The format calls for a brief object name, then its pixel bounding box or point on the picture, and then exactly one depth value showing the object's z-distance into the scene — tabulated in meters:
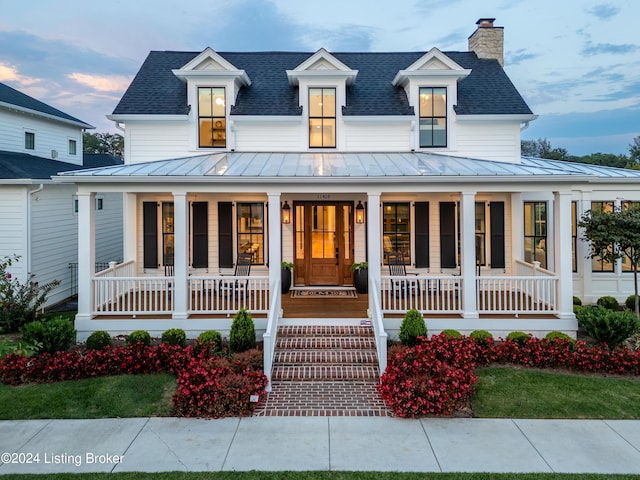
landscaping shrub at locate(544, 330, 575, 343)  8.62
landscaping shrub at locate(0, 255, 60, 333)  10.77
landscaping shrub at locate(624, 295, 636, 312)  12.08
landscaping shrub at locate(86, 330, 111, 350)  8.67
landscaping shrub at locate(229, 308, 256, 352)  8.37
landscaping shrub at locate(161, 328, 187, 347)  8.71
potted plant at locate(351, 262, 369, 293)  11.92
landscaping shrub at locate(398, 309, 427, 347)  8.50
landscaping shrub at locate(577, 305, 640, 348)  8.58
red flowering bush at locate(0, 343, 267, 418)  6.71
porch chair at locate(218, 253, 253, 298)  11.32
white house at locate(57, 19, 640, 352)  12.16
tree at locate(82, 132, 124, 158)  48.91
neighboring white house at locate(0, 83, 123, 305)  12.35
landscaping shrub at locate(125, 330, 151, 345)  8.62
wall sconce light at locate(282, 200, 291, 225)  12.30
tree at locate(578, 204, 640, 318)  10.84
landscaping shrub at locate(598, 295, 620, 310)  11.87
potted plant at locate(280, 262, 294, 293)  12.03
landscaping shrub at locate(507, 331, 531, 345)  8.63
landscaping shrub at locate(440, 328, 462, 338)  8.77
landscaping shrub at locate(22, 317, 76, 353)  8.29
